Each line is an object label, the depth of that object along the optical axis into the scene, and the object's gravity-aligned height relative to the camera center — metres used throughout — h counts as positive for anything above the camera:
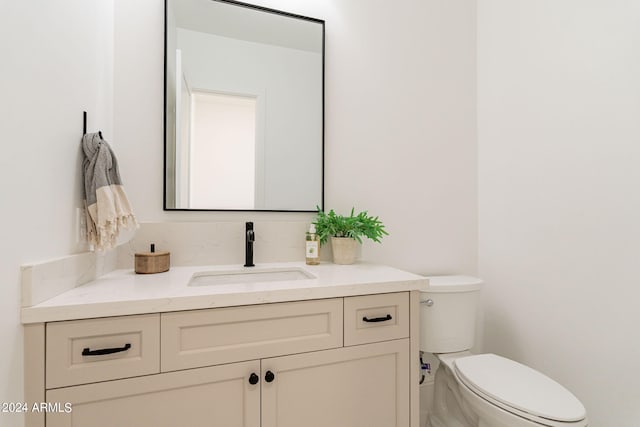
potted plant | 1.53 -0.08
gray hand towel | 1.04 +0.07
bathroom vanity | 0.82 -0.42
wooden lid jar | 1.24 -0.20
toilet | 1.05 -0.65
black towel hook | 1.07 +0.31
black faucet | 1.42 -0.13
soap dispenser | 1.50 -0.16
